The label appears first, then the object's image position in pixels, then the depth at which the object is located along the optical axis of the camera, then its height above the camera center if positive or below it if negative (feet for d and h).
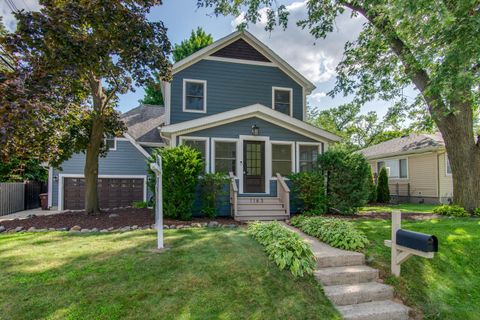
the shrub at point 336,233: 16.37 -4.51
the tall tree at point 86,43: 15.58 +8.45
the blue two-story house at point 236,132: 30.25 +4.38
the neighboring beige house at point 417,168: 46.68 -0.17
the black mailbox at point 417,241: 11.52 -3.39
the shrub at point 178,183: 25.17 -1.45
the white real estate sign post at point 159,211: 15.34 -2.54
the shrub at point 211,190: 27.68 -2.36
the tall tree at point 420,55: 18.92 +10.88
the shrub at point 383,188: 49.75 -3.96
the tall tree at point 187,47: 79.20 +36.52
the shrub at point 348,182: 29.84 -1.67
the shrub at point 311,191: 29.50 -2.68
